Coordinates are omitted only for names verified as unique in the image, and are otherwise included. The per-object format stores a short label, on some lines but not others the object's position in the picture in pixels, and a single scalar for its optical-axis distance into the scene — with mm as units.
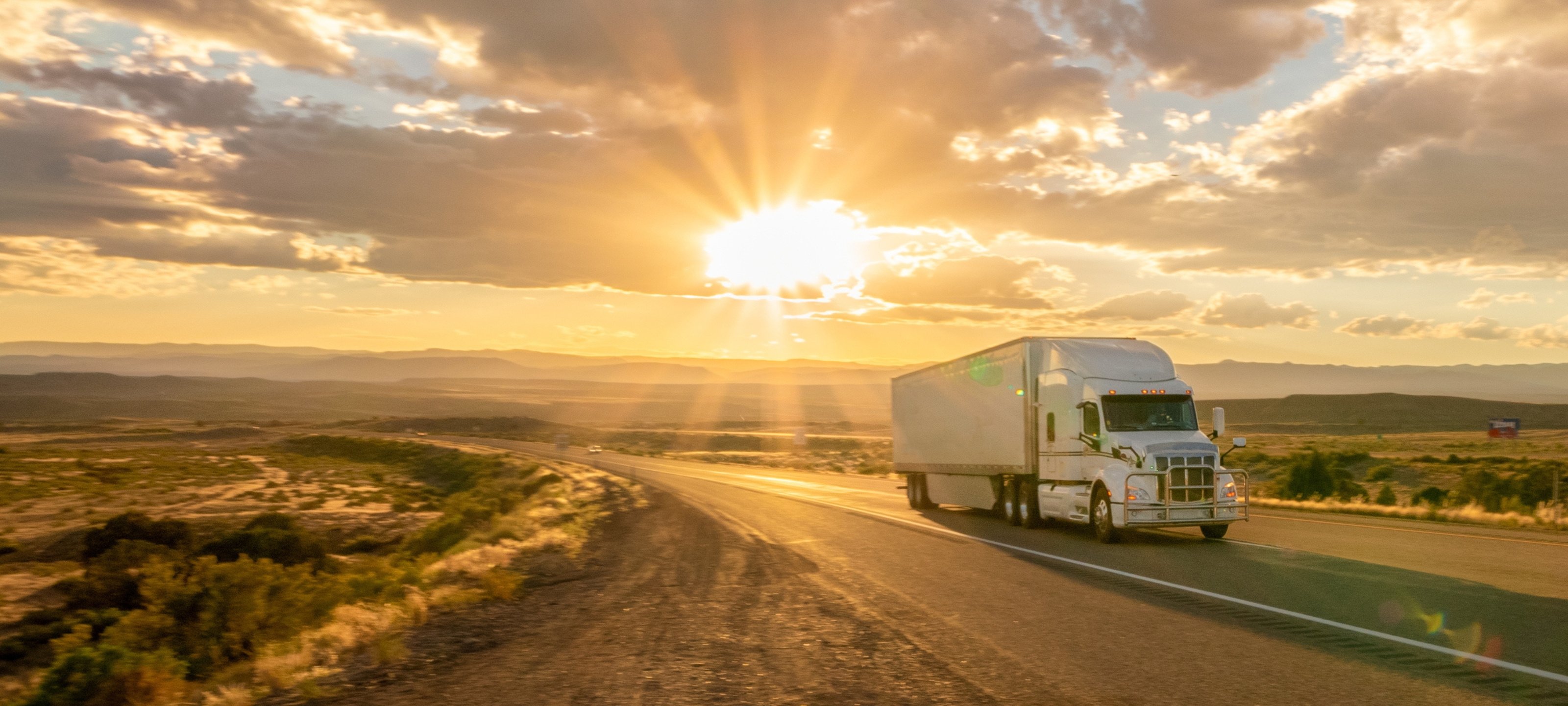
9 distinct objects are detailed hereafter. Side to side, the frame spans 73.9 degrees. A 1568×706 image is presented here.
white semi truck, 18250
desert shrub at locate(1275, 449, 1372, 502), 36250
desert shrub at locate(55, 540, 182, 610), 24156
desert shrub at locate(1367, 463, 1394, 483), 47656
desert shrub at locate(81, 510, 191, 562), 34156
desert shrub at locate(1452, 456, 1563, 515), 29219
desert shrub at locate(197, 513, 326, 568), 32000
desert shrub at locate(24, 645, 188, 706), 7707
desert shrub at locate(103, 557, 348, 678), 11617
